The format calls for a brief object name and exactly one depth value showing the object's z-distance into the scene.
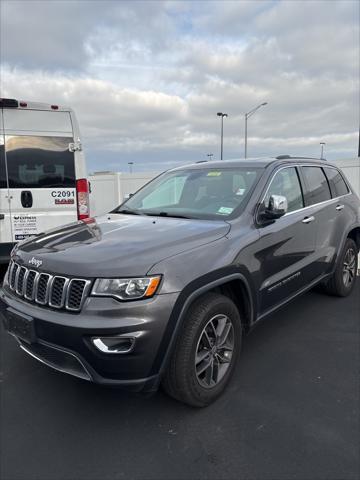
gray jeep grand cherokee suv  2.24
